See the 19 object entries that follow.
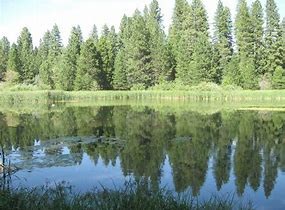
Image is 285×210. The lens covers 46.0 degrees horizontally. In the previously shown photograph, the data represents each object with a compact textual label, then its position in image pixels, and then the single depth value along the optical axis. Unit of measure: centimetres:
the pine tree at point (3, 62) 5839
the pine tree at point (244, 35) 4878
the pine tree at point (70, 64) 5064
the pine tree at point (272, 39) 4737
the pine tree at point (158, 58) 5074
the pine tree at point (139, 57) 5147
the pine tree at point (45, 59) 5348
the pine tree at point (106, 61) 5206
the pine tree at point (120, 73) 5093
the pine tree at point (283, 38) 4773
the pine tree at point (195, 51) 4566
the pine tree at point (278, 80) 4406
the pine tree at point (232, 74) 4431
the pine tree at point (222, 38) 5029
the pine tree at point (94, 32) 7191
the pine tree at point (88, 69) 4889
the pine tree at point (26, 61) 5682
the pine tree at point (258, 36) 4880
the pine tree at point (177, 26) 5275
